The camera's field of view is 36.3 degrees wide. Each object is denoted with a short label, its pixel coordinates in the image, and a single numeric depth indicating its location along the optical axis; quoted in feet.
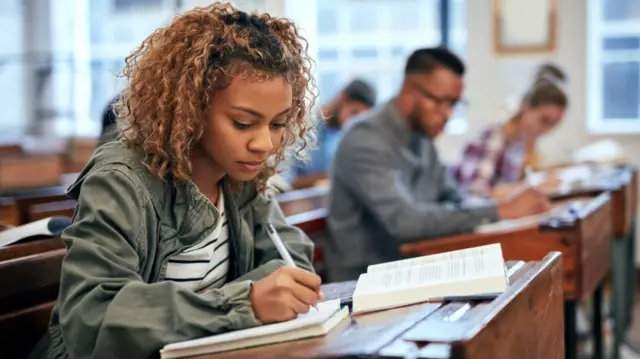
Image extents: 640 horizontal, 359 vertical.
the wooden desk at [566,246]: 9.55
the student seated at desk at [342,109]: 19.38
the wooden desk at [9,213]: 11.30
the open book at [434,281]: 4.93
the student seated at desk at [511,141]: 16.62
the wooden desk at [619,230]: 13.85
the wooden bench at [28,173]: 19.66
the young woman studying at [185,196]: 4.64
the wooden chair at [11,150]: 22.84
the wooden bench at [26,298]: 5.89
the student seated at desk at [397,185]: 10.42
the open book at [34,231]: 6.66
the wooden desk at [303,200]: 11.69
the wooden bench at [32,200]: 11.21
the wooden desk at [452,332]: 3.99
